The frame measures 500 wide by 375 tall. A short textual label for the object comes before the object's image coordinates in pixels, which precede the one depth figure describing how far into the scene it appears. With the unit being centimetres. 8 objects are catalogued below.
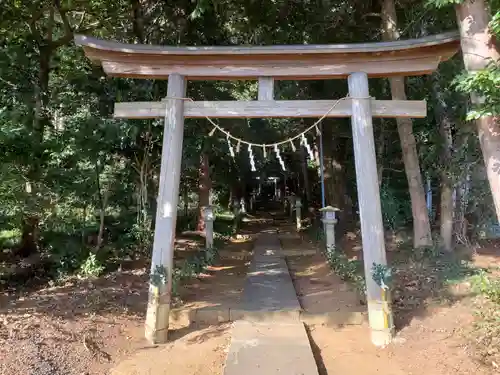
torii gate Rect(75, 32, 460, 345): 535
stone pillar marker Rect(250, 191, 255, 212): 3551
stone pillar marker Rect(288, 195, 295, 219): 2162
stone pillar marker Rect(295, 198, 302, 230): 1799
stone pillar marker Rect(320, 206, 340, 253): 1077
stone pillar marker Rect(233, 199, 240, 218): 1923
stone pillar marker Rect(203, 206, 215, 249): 1092
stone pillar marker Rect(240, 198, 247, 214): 2580
